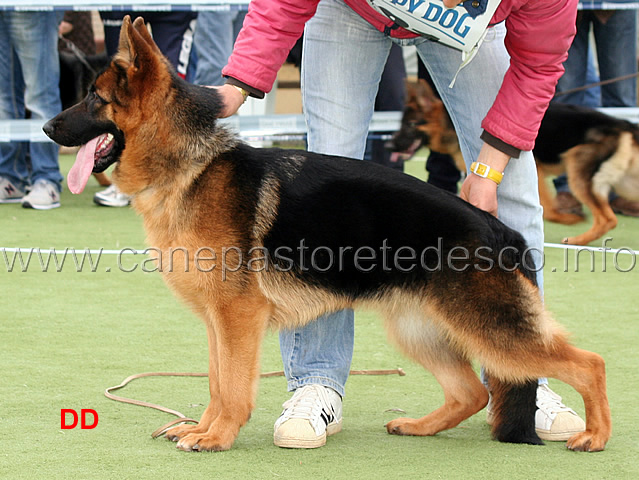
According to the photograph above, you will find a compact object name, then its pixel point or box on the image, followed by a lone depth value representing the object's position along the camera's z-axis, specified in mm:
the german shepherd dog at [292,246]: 2752
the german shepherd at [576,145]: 6566
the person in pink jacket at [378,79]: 2877
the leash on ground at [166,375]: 2984
